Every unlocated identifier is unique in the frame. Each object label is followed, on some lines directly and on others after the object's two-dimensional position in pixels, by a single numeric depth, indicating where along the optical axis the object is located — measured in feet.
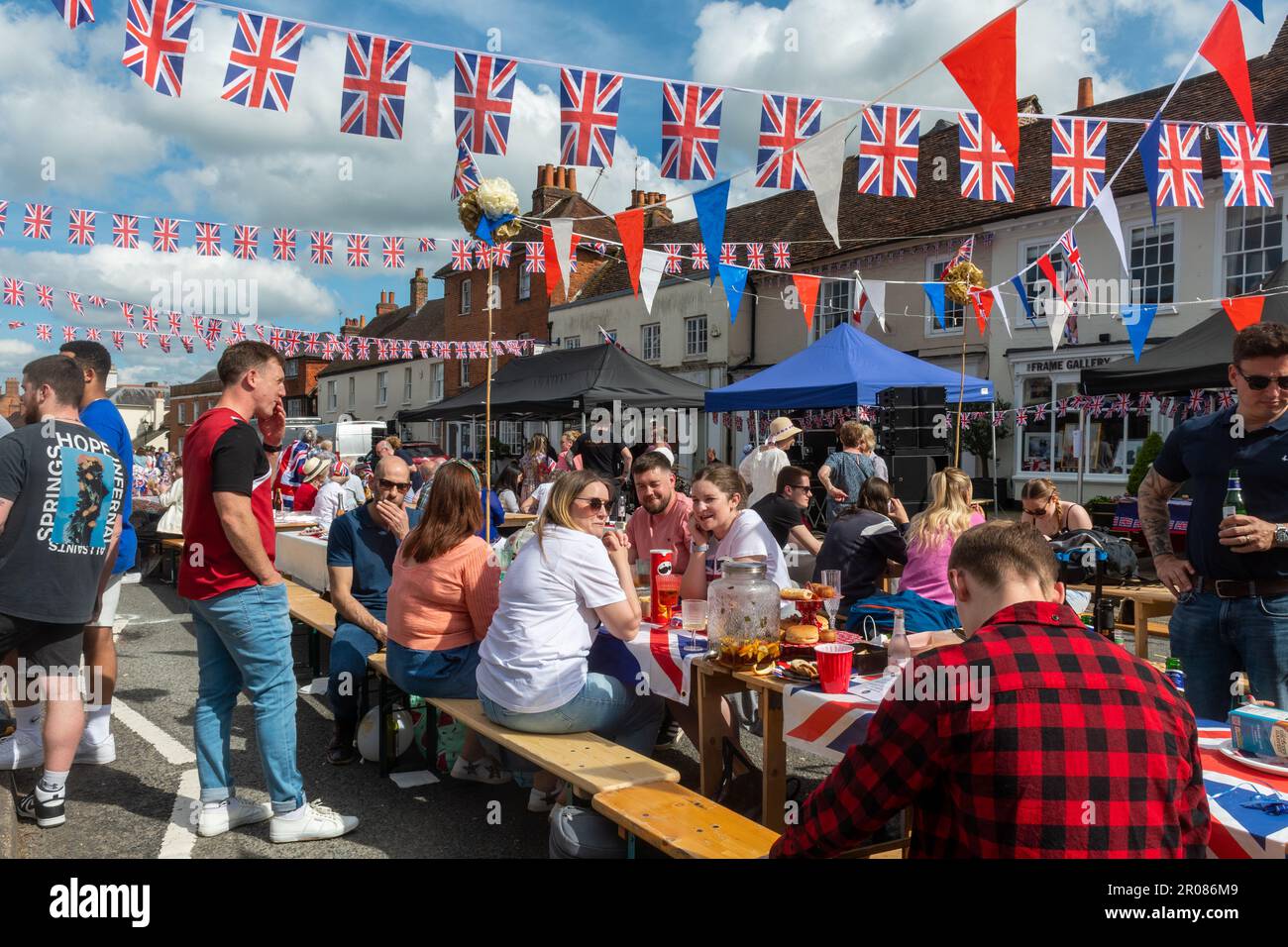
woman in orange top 12.75
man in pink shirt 16.63
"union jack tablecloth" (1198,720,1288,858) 6.27
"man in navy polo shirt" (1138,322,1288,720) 9.34
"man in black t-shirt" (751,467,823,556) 19.62
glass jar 10.77
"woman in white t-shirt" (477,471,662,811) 11.32
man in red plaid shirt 5.20
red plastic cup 9.74
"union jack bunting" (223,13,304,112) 16.01
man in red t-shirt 10.75
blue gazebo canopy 36.77
